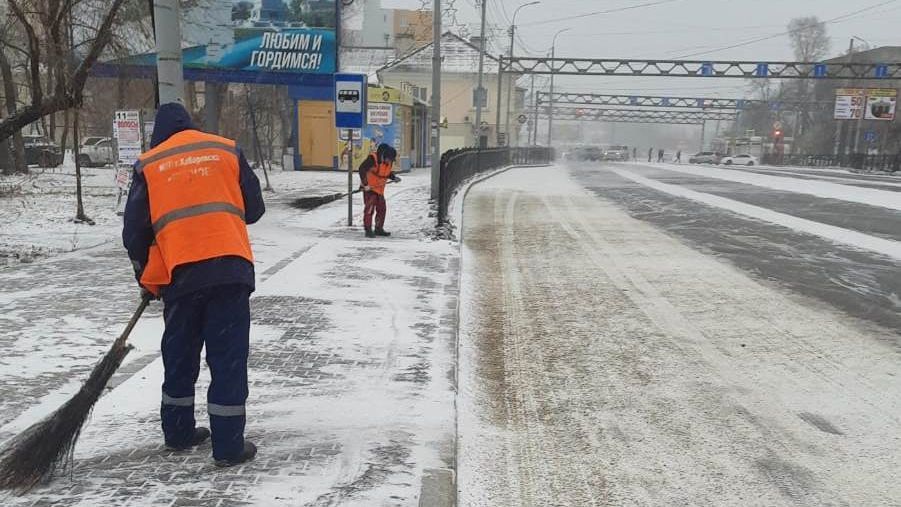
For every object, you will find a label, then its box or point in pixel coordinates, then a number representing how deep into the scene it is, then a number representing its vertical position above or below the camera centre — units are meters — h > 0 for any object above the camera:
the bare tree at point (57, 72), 8.52 +0.74
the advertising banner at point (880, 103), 48.69 +2.94
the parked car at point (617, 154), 73.88 -1.44
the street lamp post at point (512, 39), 40.99 +5.84
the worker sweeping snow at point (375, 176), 11.14 -0.64
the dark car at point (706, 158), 68.69 -1.53
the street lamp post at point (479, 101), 31.15 +1.66
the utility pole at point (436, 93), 16.03 +1.06
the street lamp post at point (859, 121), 49.19 +1.93
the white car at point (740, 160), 65.87 -1.62
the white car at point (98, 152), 35.94 -1.09
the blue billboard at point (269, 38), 16.41 +2.26
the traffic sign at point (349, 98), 11.77 +0.63
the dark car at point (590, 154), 69.94 -1.38
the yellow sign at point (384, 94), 26.59 +1.62
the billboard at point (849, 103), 49.81 +2.98
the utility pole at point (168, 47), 5.89 +0.72
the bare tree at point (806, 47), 76.06 +10.69
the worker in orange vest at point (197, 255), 3.30 -0.58
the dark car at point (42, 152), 28.61 -0.97
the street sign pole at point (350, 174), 12.03 -0.67
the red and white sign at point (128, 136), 12.25 -0.08
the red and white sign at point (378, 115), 18.59 +0.57
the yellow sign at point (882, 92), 48.68 +3.71
